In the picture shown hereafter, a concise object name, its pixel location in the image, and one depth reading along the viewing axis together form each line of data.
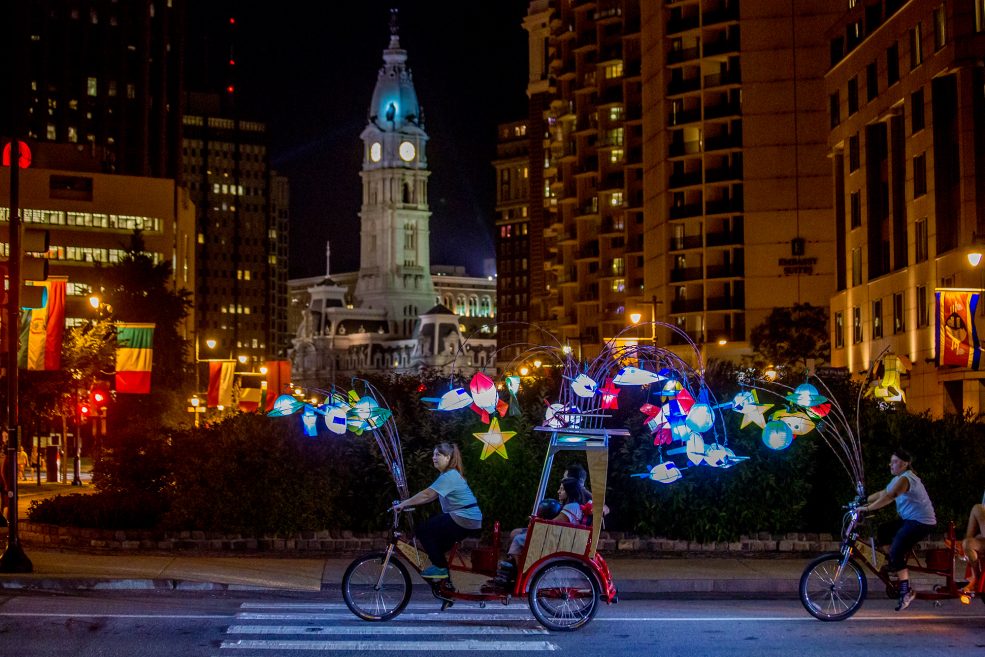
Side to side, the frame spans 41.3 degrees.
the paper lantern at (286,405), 21.09
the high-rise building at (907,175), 51.03
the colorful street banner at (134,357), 40.53
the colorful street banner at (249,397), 52.62
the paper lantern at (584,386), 19.38
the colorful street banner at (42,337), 26.92
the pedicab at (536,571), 13.81
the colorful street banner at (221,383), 55.69
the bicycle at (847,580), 14.43
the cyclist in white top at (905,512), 14.52
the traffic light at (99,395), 52.63
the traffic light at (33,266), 19.56
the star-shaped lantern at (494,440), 19.66
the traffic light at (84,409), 55.66
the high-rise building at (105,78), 152.25
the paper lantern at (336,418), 21.20
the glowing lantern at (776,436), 21.05
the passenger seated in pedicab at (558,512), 14.02
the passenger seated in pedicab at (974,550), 14.29
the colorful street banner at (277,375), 50.58
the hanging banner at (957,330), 32.59
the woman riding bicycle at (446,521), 14.10
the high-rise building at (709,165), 86.00
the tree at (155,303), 75.94
